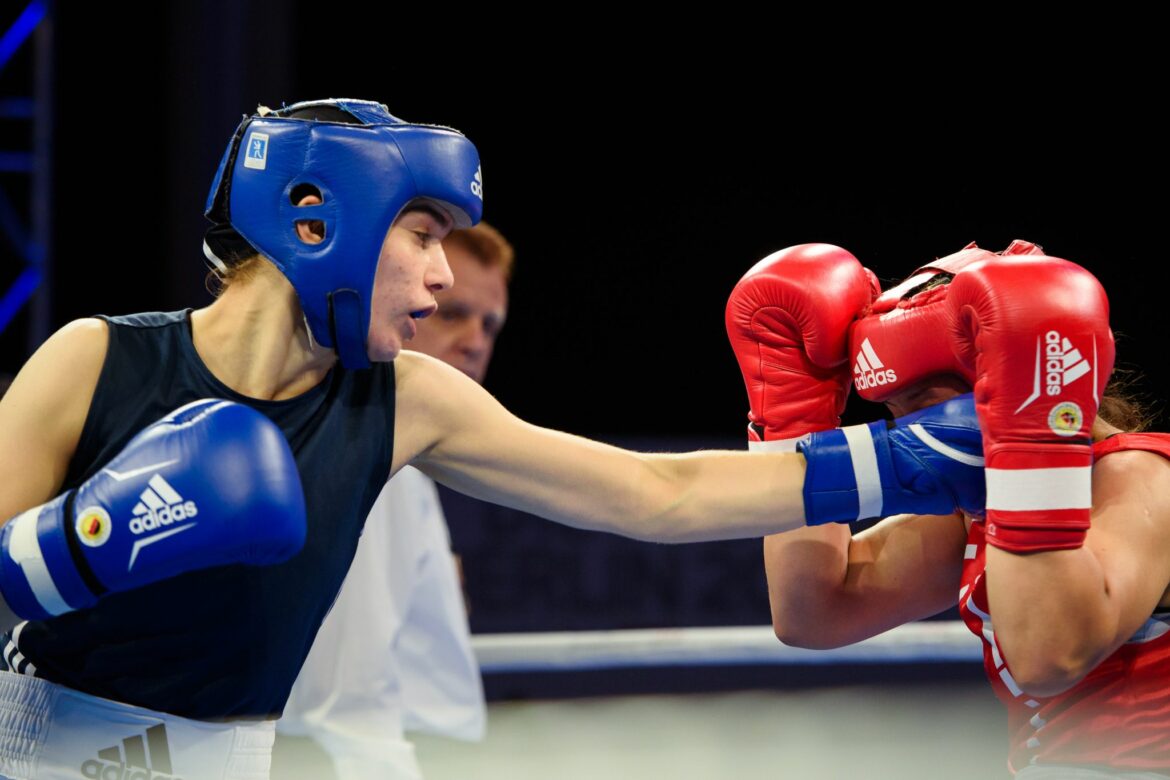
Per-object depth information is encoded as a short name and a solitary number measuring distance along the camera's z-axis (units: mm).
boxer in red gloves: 4398
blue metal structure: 6343
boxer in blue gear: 4385
